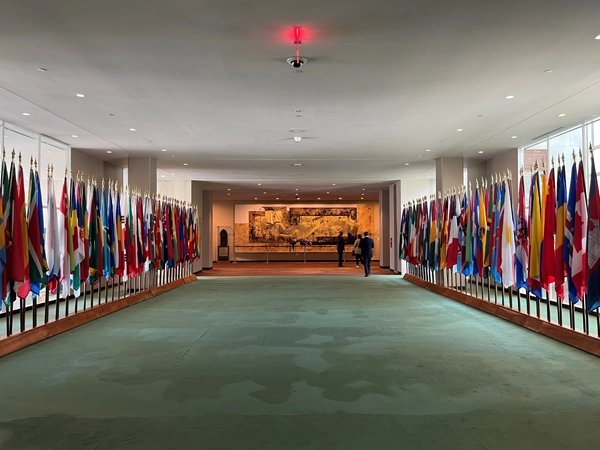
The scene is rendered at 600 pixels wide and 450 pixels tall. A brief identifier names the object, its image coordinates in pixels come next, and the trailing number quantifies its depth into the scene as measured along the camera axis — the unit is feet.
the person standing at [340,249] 88.80
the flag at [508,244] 30.68
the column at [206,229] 77.56
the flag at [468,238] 37.11
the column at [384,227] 80.23
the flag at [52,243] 26.94
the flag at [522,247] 28.27
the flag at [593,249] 21.76
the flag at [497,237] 31.76
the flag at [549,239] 25.45
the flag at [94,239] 32.07
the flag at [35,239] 24.27
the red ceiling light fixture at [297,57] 18.92
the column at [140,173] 49.16
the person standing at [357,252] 83.26
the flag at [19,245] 22.93
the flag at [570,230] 23.59
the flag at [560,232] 24.47
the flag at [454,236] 40.29
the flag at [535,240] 26.68
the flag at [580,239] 22.99
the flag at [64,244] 28.35
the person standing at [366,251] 65.41
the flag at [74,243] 29.09
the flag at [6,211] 22.48
